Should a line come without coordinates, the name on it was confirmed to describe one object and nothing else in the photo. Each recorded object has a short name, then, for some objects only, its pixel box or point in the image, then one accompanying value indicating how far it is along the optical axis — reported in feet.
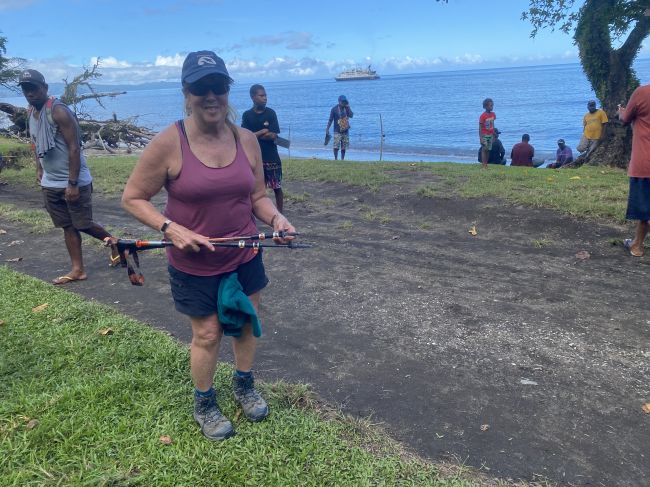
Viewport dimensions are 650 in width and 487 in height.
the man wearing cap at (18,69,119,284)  17.33
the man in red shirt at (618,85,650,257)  18.63
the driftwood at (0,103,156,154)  71.82
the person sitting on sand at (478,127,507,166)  48.40
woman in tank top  9.14
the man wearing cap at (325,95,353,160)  47.06
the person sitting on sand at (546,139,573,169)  56.03
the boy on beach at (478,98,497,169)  39.29
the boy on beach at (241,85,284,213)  24.06
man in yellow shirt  43.55
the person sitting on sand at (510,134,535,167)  49.14
